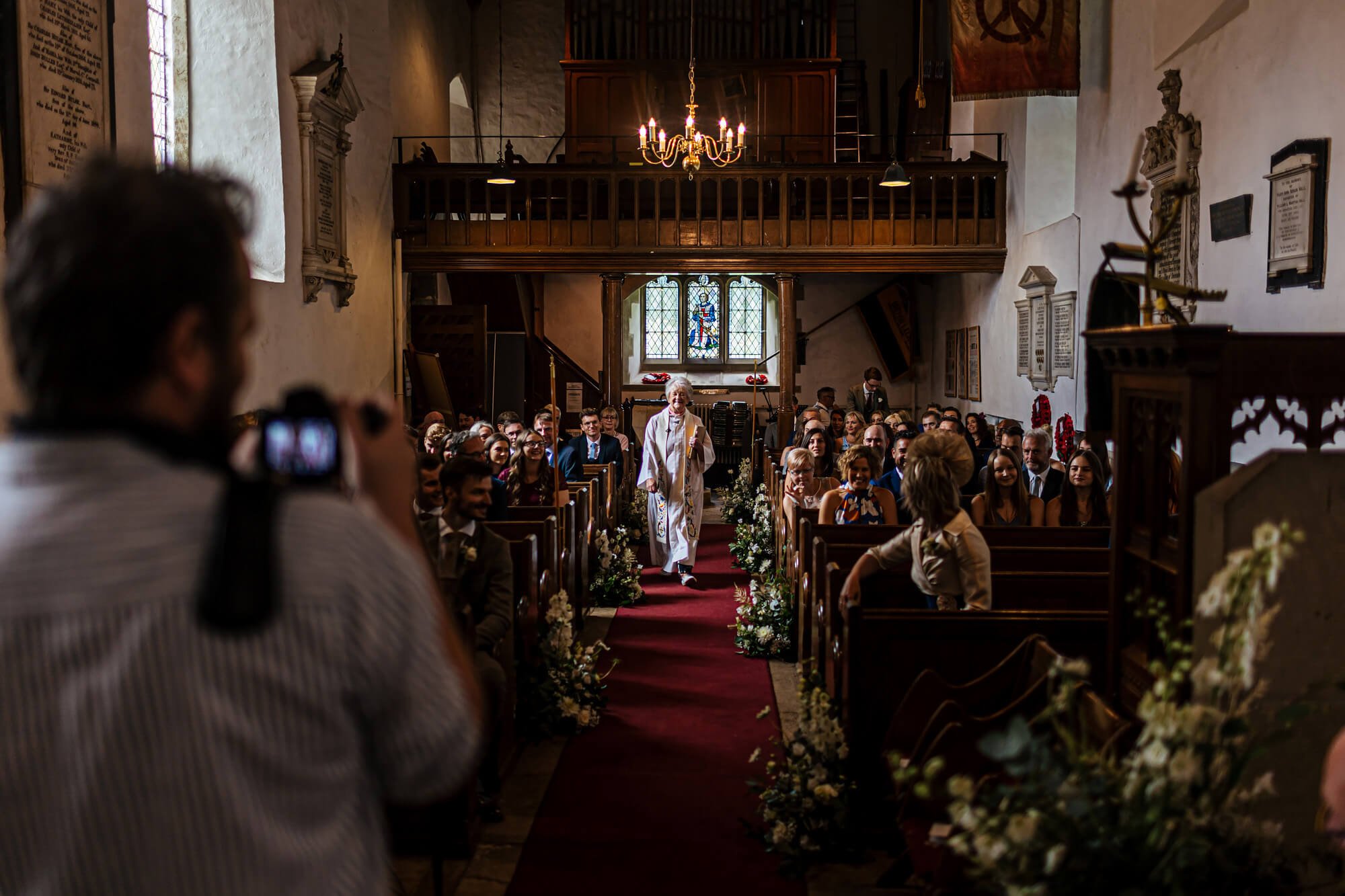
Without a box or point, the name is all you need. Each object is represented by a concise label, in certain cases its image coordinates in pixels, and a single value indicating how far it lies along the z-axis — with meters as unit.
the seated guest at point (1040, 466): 7.30
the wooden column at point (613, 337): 13.30
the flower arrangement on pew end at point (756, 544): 9.69
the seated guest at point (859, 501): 6.62
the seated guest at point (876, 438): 8.73
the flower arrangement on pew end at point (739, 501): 12.73
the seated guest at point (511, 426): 8.84
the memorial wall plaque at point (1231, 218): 6.96
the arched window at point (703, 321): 19.48
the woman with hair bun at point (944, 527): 4.23
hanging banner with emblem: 9.20
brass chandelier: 11.33
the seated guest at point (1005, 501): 6.50
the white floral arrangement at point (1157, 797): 1.66
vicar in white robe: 9.68
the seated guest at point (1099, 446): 9.32
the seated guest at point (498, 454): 7.72
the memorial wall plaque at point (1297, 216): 6.03
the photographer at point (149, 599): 0.97
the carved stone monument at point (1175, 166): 7.80
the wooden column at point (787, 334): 13.15
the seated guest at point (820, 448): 8.03
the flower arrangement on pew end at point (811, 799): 4.08
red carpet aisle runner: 4.03
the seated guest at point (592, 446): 9.88
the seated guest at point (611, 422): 11.07
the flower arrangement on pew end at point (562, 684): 5.50
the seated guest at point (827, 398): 13.63
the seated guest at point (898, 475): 7.37
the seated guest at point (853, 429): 9.80
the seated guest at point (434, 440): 8.38
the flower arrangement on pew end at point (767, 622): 7.04
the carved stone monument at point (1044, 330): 10.48
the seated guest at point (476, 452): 6.64
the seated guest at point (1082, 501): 6.60
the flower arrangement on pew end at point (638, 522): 11.31
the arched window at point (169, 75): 8.98
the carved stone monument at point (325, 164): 9.95
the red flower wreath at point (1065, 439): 9.89
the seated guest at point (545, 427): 8.90
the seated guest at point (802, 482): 7.78
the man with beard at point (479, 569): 4.52
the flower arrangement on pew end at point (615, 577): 8.72
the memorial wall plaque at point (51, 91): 5.64
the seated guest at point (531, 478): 8.01
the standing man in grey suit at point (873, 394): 14.41
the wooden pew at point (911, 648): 4.00
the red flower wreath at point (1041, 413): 10.86
